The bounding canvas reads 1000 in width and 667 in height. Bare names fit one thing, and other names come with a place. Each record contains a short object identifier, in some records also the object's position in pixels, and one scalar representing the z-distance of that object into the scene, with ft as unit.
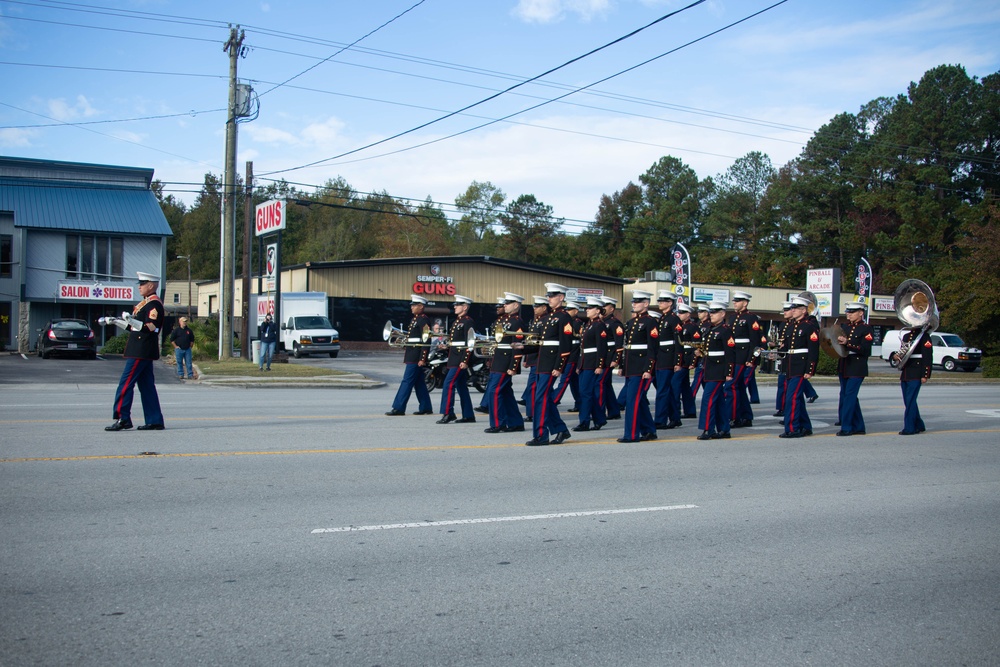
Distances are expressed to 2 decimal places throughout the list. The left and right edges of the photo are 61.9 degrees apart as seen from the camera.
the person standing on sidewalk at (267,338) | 82.23
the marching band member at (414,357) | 44.78
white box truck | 127.54
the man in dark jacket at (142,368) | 35.35
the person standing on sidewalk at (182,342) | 74.38
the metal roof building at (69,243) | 116.57
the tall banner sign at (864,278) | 132.98
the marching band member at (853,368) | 41.60
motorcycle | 60.85
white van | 131.13
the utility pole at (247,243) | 91.50
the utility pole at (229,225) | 88.53
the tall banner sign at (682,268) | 109.10
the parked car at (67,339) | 101.65
